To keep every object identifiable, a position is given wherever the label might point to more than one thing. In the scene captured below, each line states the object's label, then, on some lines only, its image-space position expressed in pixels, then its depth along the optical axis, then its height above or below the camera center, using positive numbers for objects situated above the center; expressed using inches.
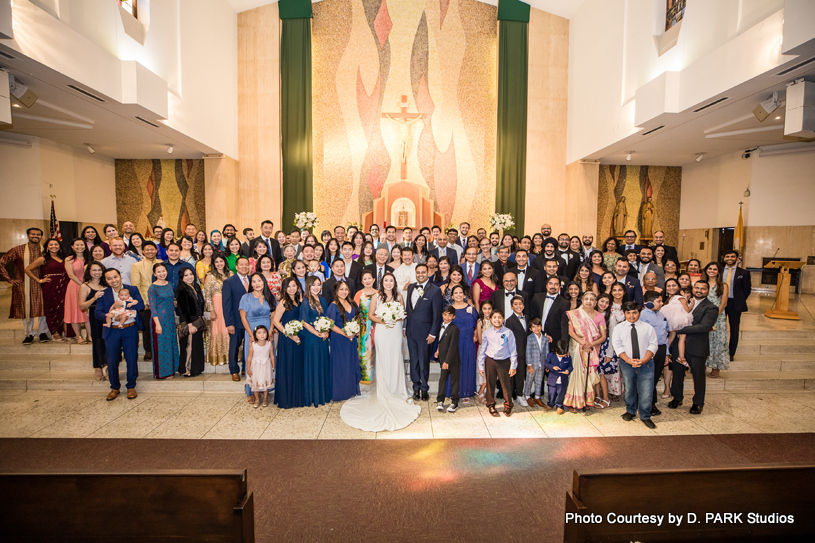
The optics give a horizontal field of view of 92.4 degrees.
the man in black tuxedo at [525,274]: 213.2 -16.6
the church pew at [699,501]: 72.2 -48.6
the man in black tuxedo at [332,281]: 202.7 -20.3
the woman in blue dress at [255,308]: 193.9 -32.8
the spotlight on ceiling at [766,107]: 248.2 +89.0
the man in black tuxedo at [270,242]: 280.2 +0.0
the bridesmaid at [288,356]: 188.5 -54.7
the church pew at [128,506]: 70.7 -48.8
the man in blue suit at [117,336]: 194.2 -47.1
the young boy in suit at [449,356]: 186.7 -53.9
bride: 182.5 -67.1
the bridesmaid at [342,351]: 192.2 -53.9
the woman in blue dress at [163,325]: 204.8 -44.6
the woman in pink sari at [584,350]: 183.5 -50.0
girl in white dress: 190.2 -59.6
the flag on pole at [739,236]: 433.4 +10.0
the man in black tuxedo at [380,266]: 217.5 -14.1
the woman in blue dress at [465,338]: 192.7 -46.9
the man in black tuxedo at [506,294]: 192.7 -25.7
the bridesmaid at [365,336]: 197.9 -47.5
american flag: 382.0 +14.9
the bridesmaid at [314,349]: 188.4 -51.7
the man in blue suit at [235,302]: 204.2 -31.6
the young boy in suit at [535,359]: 190.4 -56.4
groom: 194.1 -40.6
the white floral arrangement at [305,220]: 370.9 +21.7
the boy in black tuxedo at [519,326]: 185.8 -39.9
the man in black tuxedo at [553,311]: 189.5 -33.1
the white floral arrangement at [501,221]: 391.9 +22.6
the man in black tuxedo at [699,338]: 184.4 -45.2
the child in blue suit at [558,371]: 185.3 -60.5
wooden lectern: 305.7 -42.5
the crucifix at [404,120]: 452.1 +143.6
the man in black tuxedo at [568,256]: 249.6 -7.9
